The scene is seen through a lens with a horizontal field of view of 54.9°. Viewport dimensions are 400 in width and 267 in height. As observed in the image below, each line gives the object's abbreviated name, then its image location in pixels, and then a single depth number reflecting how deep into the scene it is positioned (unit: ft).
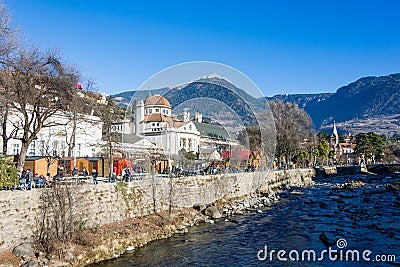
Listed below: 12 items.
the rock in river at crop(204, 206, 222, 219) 104.96
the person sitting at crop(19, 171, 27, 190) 66.59
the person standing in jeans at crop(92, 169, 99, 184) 82.03
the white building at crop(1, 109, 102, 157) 124.06
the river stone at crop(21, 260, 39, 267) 55.87
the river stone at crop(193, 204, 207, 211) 108.13
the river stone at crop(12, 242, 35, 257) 58.83
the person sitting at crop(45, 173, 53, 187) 70.05
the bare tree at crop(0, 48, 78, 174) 79.30
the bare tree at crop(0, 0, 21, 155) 71.26
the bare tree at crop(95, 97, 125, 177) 115.65
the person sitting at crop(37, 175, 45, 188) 70.37
